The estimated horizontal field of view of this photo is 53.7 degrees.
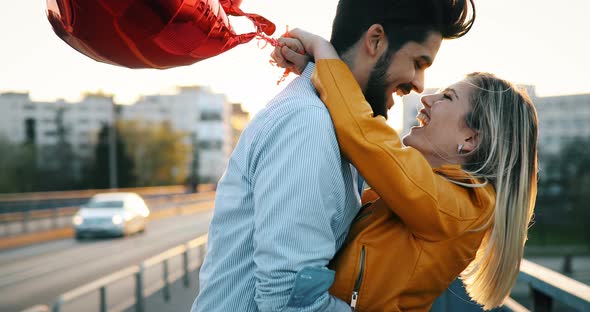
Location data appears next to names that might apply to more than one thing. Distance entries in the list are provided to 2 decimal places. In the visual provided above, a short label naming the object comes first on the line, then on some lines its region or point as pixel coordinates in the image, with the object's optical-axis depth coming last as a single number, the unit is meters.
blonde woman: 1.60
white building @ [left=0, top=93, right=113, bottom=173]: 67.94
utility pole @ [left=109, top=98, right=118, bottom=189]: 36.34
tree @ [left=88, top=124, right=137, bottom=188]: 58.34
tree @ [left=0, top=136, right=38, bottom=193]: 55.50
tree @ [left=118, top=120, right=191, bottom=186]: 70.62
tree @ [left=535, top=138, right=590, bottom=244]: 61.38
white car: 20.41
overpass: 2.43
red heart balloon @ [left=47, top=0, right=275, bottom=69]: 1.47
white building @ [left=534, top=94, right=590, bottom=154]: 65.55
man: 1.37
